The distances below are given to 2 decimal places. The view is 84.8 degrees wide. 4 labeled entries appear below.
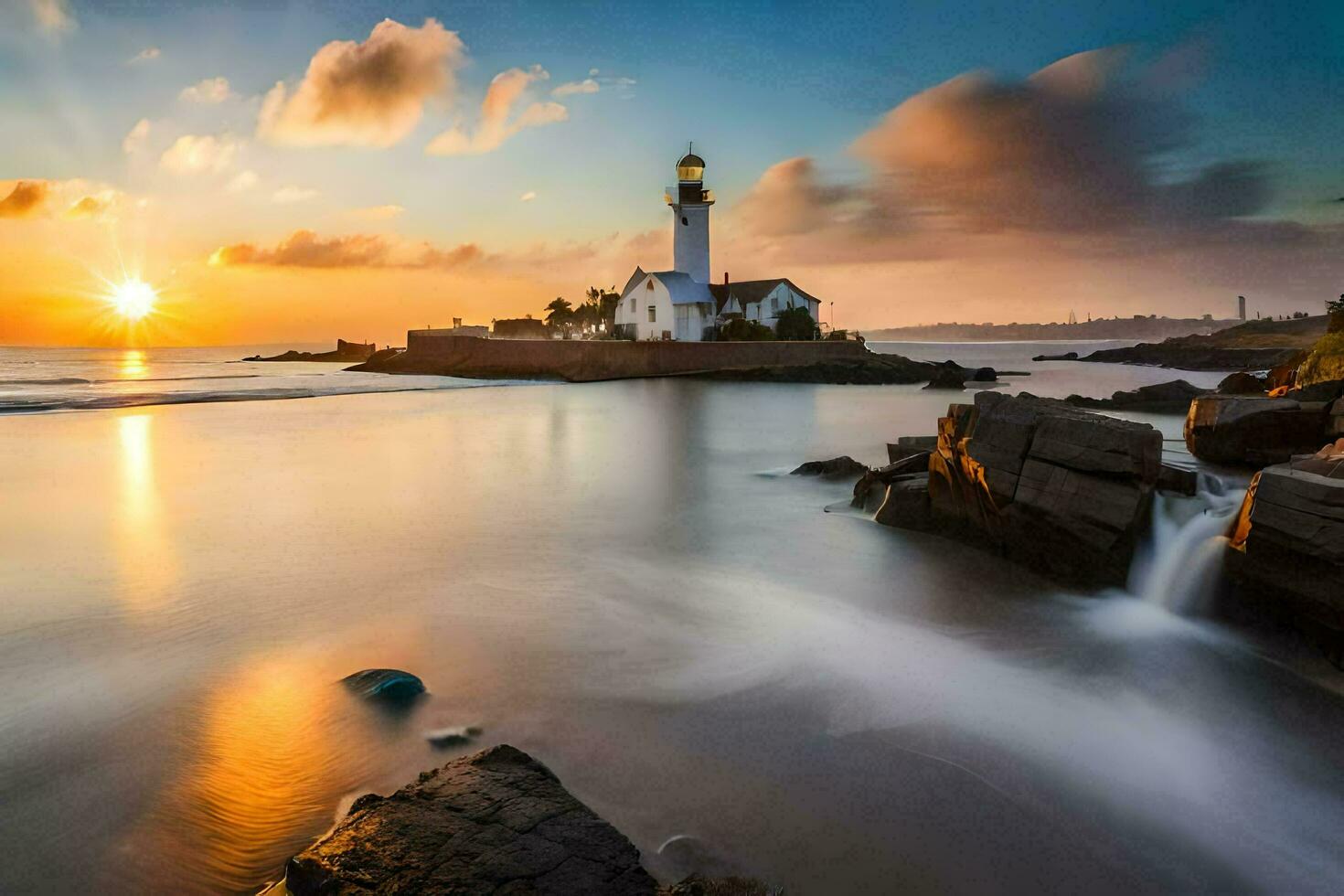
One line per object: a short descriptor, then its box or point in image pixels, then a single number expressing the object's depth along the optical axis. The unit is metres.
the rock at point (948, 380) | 39.81
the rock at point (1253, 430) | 8.69
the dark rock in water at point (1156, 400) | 22.39
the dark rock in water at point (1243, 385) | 15.22
